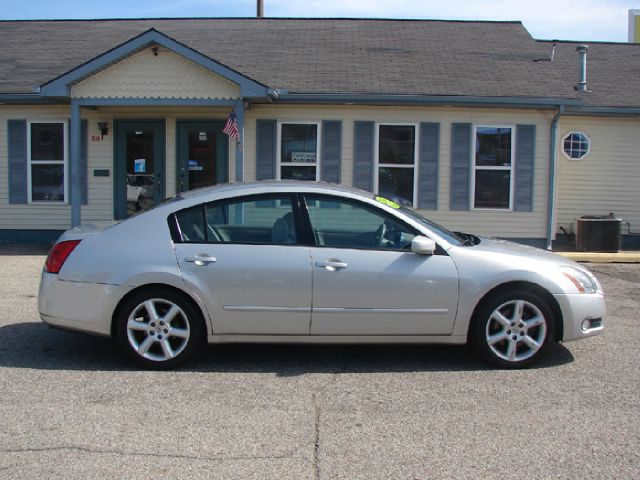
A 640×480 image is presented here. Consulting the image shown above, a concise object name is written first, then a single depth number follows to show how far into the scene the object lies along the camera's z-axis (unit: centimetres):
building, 1294
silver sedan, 547
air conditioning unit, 1300
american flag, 1209
